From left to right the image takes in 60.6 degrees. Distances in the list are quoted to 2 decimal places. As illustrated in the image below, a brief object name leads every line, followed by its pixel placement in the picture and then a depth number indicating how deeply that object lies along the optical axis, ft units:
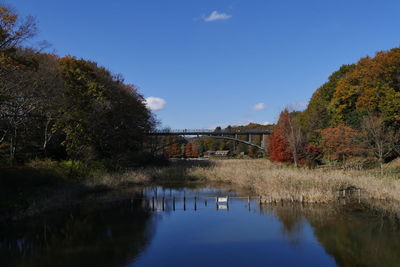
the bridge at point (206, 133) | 187.56
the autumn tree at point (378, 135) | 91.61
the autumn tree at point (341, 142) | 101.14
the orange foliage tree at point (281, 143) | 118.52
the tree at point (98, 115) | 80.38
